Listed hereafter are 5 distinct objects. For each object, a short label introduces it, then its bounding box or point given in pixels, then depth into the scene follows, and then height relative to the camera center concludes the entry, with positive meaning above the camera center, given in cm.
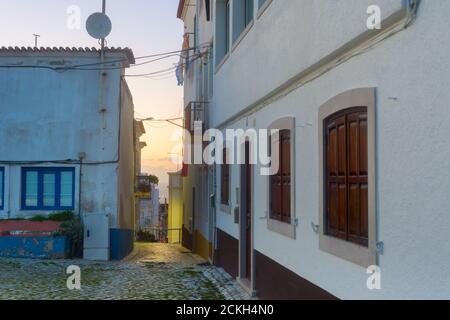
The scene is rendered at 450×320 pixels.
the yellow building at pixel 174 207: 3350 -154
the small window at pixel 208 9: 1630 +492
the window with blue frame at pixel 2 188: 1661 -22
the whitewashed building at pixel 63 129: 1678 +152
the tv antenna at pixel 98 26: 1688 +454
